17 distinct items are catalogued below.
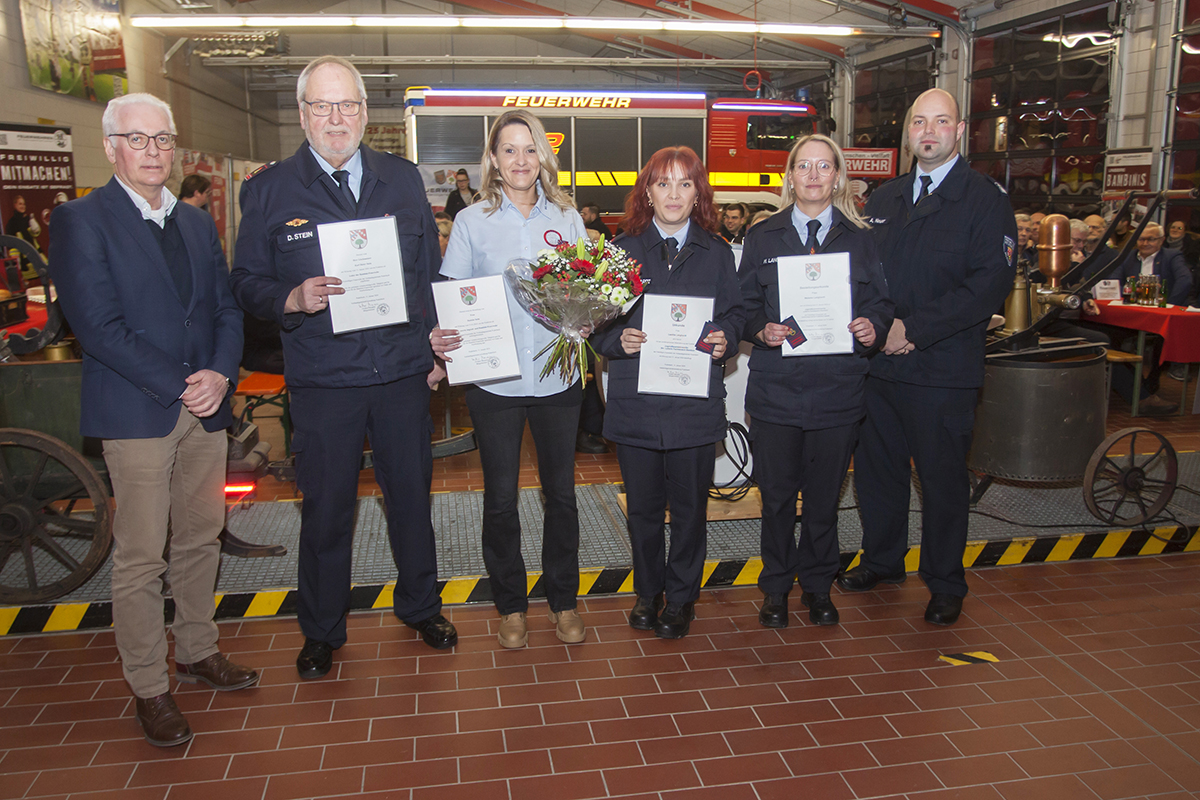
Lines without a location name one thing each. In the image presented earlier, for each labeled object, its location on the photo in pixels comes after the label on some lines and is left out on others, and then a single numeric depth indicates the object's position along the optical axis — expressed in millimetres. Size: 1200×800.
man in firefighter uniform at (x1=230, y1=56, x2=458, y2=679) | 2906
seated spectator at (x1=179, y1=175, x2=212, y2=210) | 6223
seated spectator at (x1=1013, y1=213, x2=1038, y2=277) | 7531
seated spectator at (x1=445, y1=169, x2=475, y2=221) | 11062
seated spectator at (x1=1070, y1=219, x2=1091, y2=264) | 8055
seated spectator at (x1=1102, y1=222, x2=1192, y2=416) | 7902
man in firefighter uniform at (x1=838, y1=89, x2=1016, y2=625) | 3424
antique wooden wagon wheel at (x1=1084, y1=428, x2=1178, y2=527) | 4402
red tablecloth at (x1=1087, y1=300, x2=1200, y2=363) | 7281
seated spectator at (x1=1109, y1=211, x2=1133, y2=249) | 8694
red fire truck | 11906
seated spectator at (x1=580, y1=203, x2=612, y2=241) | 11008
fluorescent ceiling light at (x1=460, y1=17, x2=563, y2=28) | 12297
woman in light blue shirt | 3053
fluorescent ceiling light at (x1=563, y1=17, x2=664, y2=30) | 11898
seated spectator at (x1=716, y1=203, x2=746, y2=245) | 10453
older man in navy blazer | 2619
